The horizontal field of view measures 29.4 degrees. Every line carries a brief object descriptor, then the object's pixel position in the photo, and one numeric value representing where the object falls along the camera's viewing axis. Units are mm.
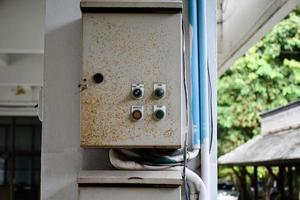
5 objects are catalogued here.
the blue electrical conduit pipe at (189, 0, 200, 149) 2652
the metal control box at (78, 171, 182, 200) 2408
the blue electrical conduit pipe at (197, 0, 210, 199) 2652
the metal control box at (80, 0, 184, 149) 2396
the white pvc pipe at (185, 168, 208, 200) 2588
